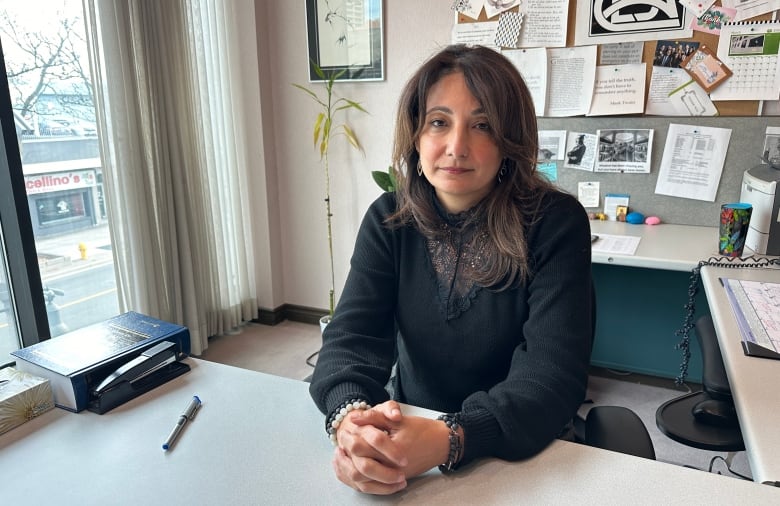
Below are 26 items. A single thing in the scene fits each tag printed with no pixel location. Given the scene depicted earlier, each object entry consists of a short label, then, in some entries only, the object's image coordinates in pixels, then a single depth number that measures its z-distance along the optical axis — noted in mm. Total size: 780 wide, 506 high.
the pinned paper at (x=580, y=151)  2361
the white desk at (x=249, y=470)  704
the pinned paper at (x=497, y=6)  2359
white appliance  1721
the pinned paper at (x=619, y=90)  2225
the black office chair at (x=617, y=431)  893
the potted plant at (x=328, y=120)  2762
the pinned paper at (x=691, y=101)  2152
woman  931
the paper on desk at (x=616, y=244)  1889
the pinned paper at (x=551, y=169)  2451
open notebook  1079
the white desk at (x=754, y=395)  754
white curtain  2207
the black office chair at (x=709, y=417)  1048
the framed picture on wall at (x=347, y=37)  2645
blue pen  822
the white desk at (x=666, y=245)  1780
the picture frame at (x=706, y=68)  2105
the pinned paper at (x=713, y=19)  2059
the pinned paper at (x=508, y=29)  2361
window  1995
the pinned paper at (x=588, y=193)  2402
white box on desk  867
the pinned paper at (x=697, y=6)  2077
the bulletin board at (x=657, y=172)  2115
